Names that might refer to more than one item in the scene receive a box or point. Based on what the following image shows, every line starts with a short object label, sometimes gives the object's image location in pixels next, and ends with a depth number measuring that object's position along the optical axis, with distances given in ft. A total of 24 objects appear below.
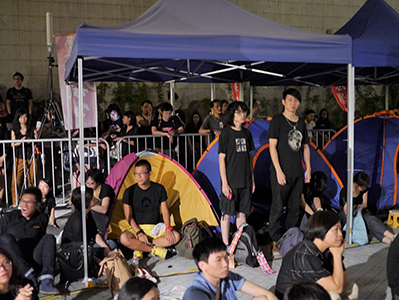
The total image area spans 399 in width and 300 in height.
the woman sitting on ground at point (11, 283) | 9.14
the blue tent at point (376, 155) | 21.75
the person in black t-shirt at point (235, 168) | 15.90
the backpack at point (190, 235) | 15.94
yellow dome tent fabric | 17.39
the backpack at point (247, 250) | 14.92
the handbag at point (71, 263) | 13.87
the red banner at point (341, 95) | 33.09
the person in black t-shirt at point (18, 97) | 28.52
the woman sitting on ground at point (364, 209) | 17.24
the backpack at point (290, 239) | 15.26
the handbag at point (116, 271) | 13.20
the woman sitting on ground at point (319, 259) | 9.36
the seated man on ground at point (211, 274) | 8.63
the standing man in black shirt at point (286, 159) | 16.01
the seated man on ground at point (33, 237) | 12.87
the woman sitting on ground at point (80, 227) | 14.60
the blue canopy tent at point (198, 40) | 13.26
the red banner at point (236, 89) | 27.49
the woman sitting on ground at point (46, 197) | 16.93
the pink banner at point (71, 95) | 21.80
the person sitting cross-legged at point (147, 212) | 16.08
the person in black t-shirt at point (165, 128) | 22.74
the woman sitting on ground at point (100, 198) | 16.60
